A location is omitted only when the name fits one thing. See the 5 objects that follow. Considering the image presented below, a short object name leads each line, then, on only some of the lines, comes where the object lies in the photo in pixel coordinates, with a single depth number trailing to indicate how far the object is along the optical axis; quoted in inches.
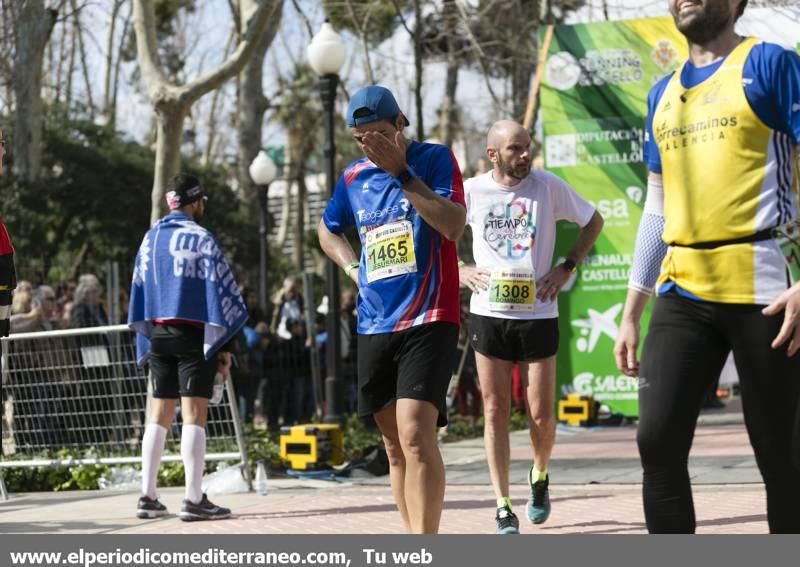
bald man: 291.6
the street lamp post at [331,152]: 542.3
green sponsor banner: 537.0
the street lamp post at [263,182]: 910.4
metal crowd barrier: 408.8
